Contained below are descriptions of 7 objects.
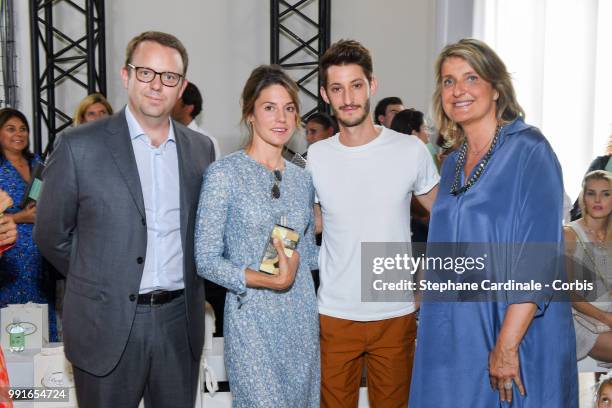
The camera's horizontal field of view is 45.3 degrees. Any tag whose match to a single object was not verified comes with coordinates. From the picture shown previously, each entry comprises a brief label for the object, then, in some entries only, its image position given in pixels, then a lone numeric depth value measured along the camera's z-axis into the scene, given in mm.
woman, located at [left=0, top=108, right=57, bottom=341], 4762
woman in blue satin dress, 2088
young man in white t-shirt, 2600
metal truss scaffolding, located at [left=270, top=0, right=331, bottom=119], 7540
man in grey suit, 2283
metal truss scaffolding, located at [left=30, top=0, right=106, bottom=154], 7492
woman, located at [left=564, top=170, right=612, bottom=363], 3756
